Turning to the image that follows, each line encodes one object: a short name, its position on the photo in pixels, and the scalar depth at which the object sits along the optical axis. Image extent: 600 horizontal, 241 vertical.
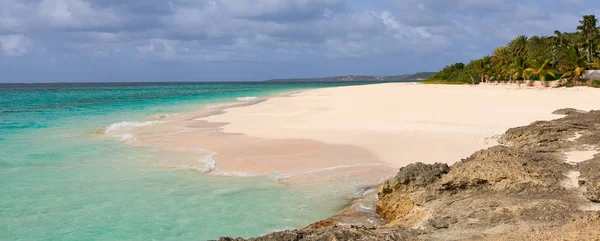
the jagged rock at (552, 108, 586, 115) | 16.92
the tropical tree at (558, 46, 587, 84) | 41.69
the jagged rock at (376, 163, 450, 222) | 6.99
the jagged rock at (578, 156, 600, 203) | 5.59
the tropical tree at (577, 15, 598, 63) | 53.41
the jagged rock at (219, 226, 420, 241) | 4.89
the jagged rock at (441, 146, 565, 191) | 6.45
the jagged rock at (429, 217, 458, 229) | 5.36
